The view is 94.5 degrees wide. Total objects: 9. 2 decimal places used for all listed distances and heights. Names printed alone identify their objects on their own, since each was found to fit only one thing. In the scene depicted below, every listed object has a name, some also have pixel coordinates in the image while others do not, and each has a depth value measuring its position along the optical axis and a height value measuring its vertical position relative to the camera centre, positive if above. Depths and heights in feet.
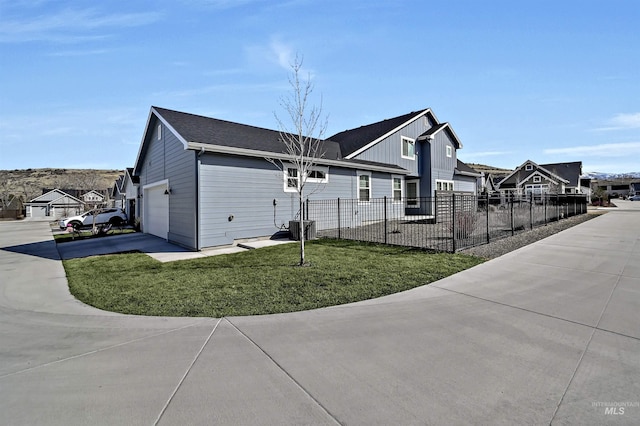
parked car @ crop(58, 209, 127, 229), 69.38 -2.34
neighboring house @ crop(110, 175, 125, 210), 95.18 +4.11
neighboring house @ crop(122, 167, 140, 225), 62.64 +2.72
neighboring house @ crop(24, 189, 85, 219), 143.95 +1.77
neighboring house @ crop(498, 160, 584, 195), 140.65 +12.15
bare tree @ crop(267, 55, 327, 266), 26.68 +9.86
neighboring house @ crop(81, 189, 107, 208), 161.85 +7.29
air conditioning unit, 38.96 -3.27
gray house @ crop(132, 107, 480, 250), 34.32 +4.62
